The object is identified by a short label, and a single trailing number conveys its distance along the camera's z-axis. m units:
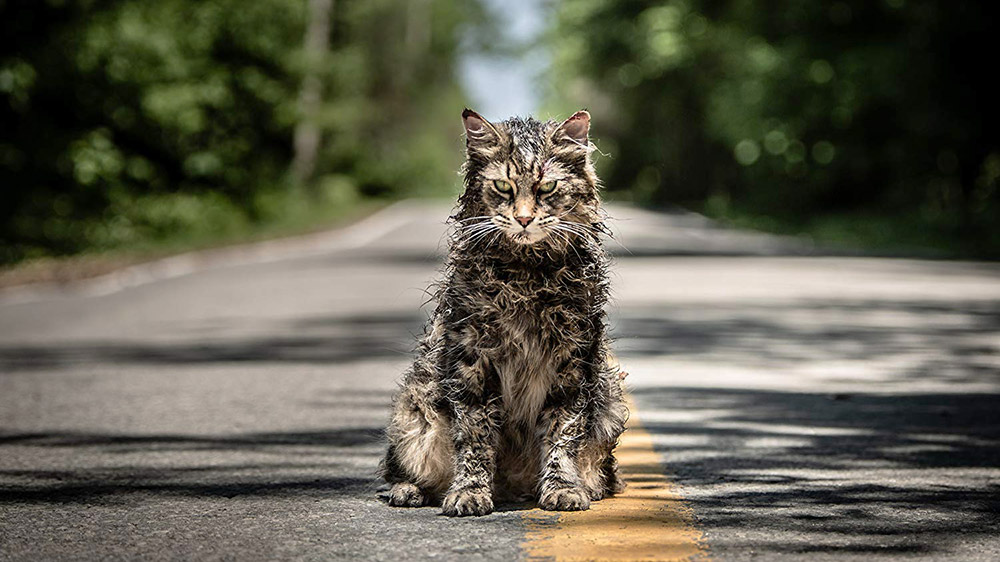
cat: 4.71
